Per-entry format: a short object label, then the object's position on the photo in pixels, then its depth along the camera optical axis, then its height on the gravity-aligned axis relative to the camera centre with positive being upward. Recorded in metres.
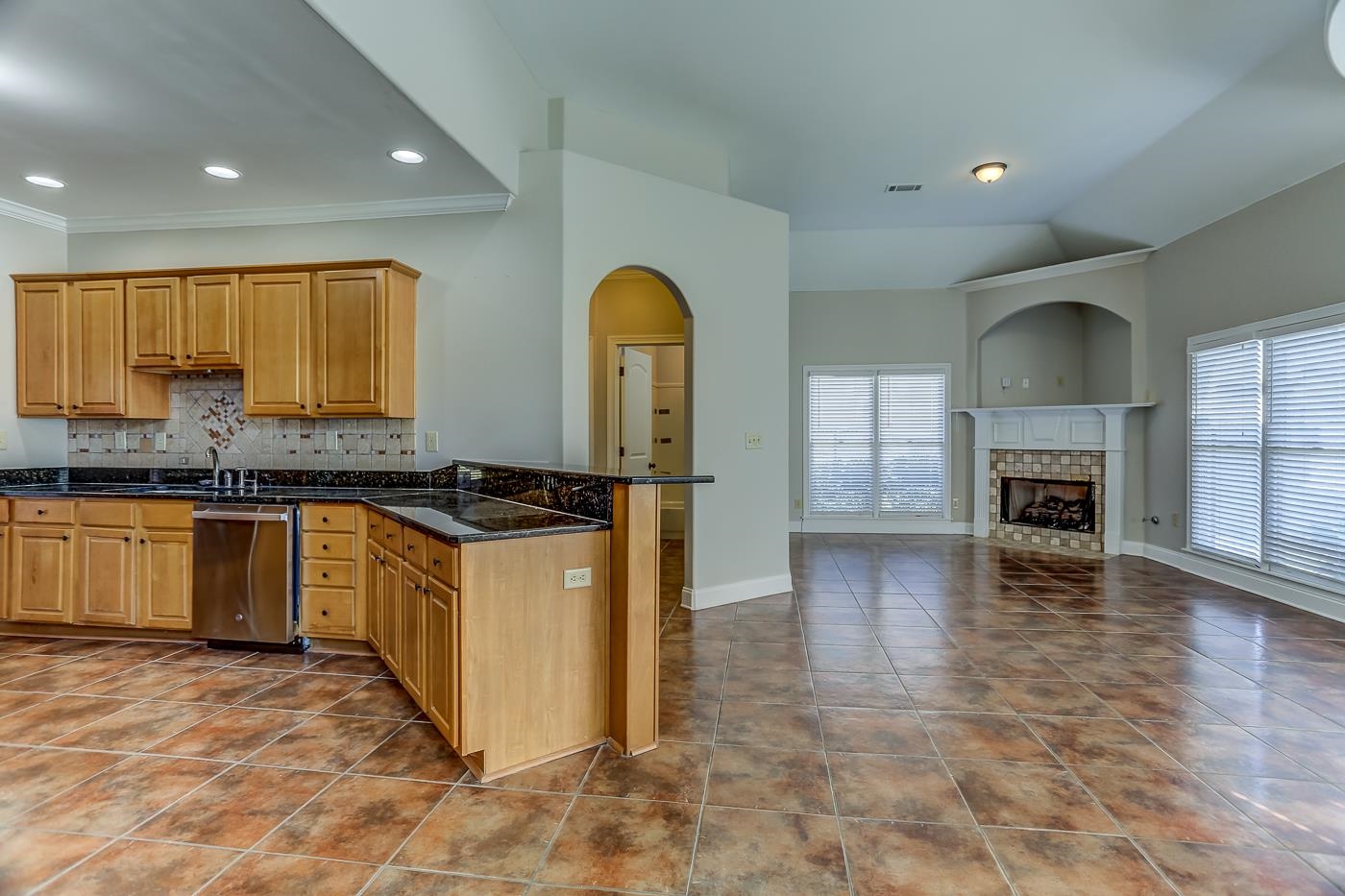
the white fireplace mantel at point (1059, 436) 6.30 +0.11
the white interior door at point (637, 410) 6.23 +0.37
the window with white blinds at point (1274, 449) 4.17 -0.02
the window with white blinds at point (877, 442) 7.56 +0.06
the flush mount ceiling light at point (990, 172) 5.16 +2.24
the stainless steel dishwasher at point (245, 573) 3.43 -0.68
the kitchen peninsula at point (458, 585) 2.27 -0.62
